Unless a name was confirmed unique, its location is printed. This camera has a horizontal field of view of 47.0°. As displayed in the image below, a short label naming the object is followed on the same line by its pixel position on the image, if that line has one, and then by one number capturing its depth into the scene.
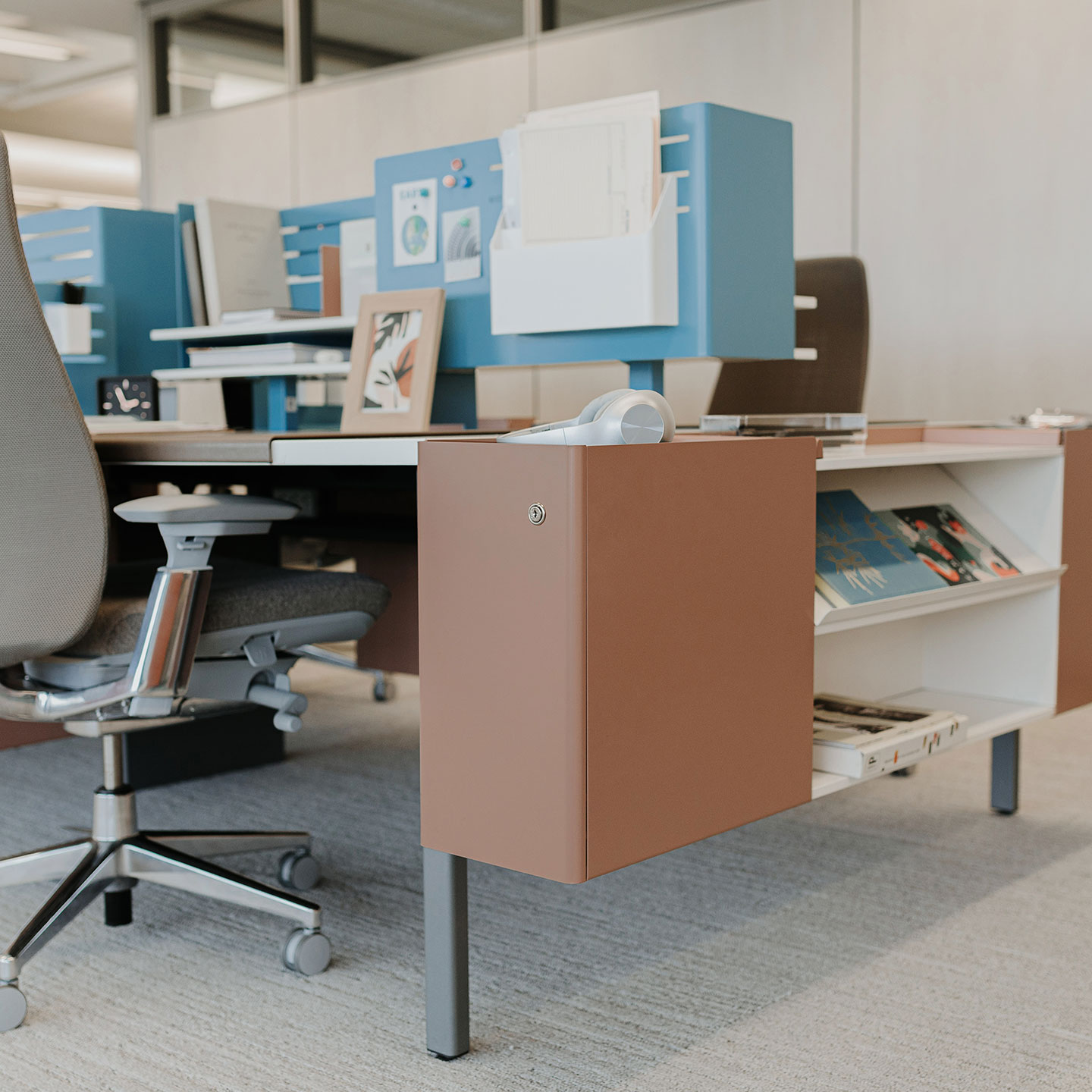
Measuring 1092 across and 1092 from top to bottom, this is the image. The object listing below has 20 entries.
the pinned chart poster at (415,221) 2.36
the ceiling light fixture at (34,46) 6.31
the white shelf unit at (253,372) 2.45
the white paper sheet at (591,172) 1.91
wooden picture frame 2.13
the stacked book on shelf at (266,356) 2.49
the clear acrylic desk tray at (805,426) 1.80
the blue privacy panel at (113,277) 3.16
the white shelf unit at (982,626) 2.17
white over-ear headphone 1.32
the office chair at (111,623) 1.45
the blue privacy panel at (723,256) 1.90
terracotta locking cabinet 1.30
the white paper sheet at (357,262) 2.72
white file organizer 1.89
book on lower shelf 1.72
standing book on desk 2.92
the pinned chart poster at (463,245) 2.29
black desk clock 2.59
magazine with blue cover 1.76
